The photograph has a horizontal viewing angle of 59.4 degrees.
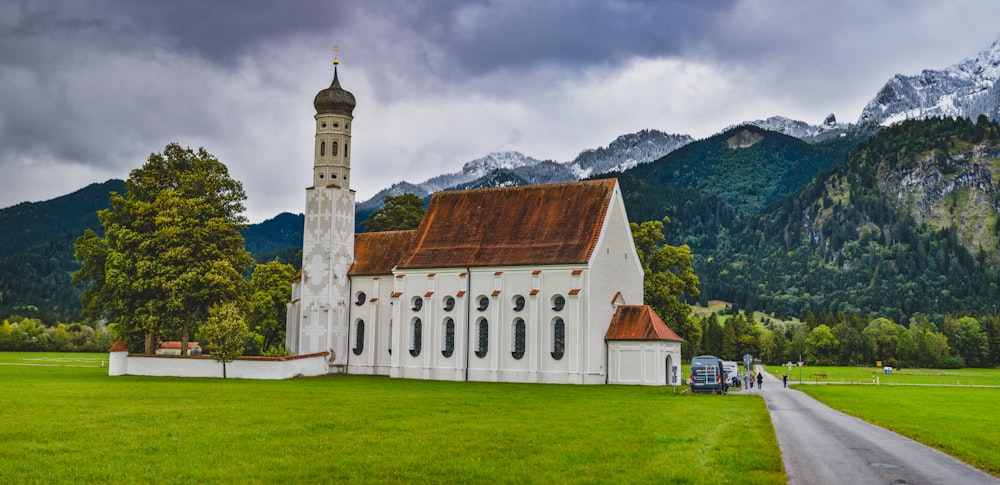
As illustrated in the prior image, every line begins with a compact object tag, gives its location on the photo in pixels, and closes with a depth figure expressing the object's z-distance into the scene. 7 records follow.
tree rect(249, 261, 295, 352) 78.75
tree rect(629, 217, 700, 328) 68.94
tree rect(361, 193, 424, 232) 84.50
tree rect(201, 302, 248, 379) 57.91
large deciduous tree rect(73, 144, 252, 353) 58.59
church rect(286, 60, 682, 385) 57.91
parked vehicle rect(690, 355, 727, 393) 51.03
